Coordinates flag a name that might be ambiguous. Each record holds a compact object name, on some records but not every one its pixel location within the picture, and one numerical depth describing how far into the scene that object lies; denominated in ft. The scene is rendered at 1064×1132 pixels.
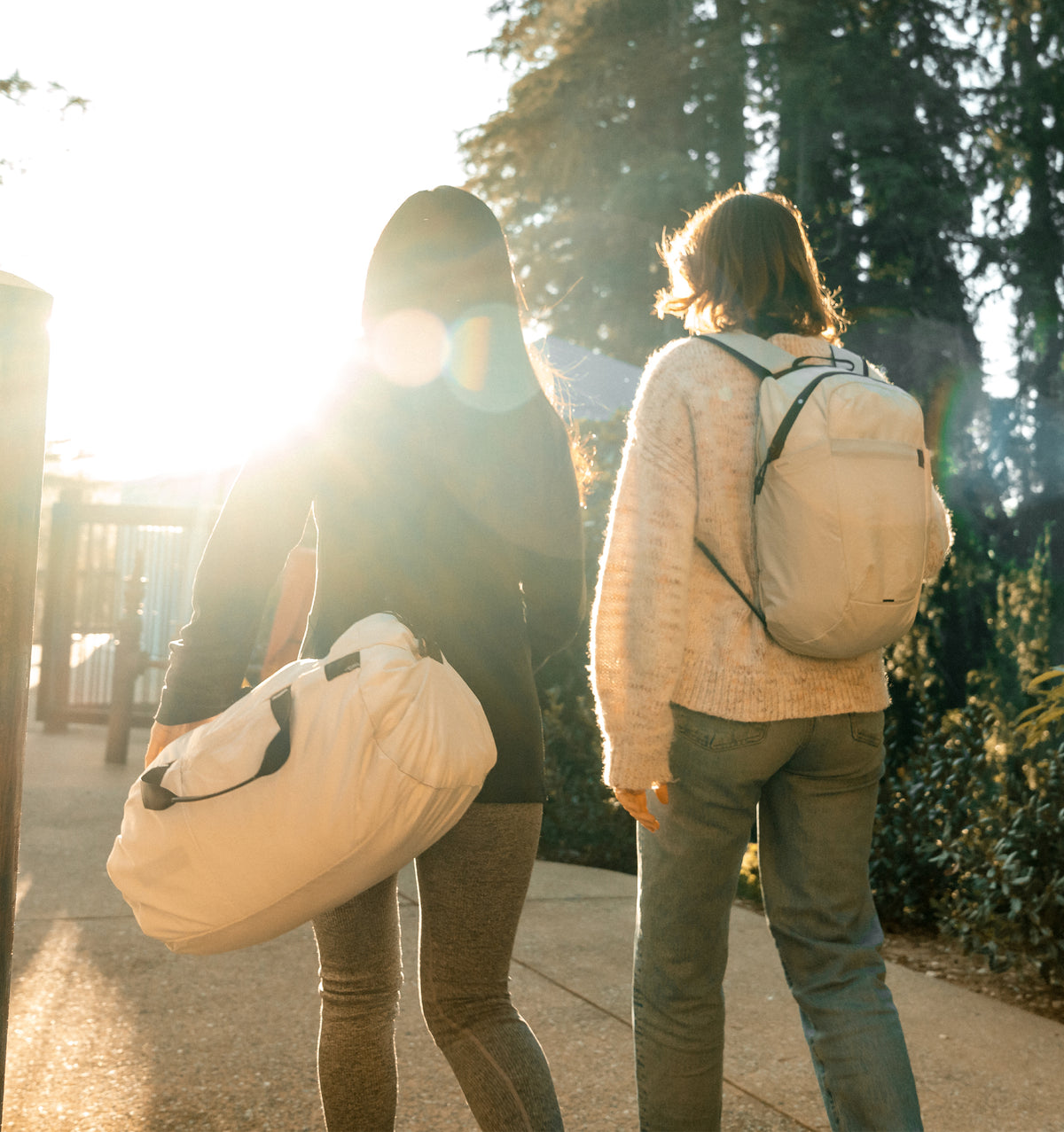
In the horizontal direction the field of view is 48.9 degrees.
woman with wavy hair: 6.56
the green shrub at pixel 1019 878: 12.51
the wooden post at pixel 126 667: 26.76
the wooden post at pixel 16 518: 5.27
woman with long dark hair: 6.06
